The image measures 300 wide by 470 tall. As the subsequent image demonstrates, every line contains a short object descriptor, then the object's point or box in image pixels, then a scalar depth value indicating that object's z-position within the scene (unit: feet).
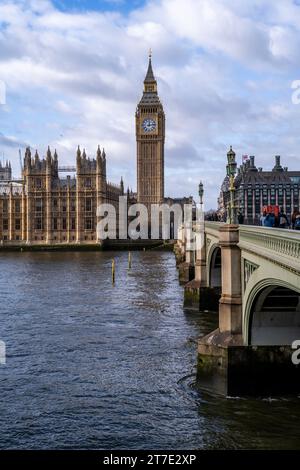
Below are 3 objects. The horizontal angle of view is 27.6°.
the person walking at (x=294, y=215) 72.28
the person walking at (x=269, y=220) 77.66
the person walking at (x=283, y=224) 78.55
